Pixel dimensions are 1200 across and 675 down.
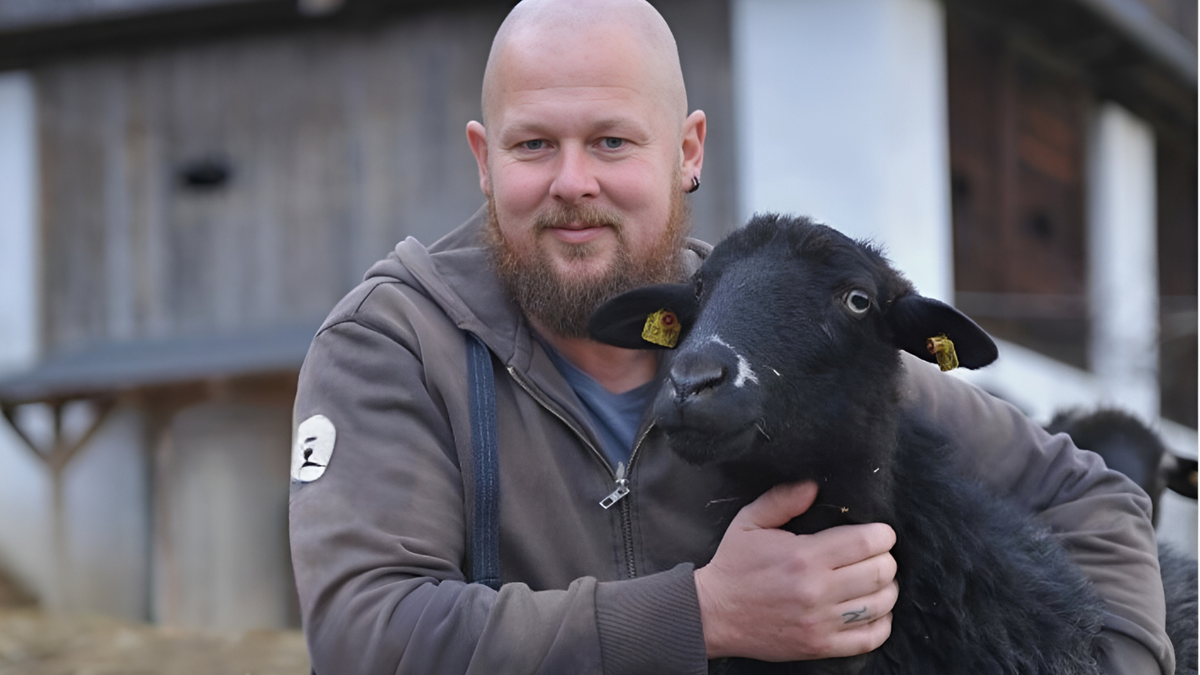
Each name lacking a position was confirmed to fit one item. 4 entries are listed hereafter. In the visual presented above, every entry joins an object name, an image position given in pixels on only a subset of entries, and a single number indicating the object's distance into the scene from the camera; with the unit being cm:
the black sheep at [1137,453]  375
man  241
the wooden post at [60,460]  1041
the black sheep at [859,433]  245
